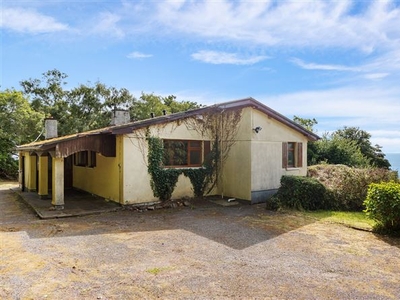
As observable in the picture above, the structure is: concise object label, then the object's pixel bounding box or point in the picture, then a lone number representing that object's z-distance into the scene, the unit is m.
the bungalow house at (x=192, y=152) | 11.25
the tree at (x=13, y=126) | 24.11
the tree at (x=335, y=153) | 22.64
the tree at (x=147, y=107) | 31.92
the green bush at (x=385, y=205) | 7.87
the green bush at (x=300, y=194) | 11.52
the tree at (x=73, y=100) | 28.17
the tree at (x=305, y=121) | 37.06
